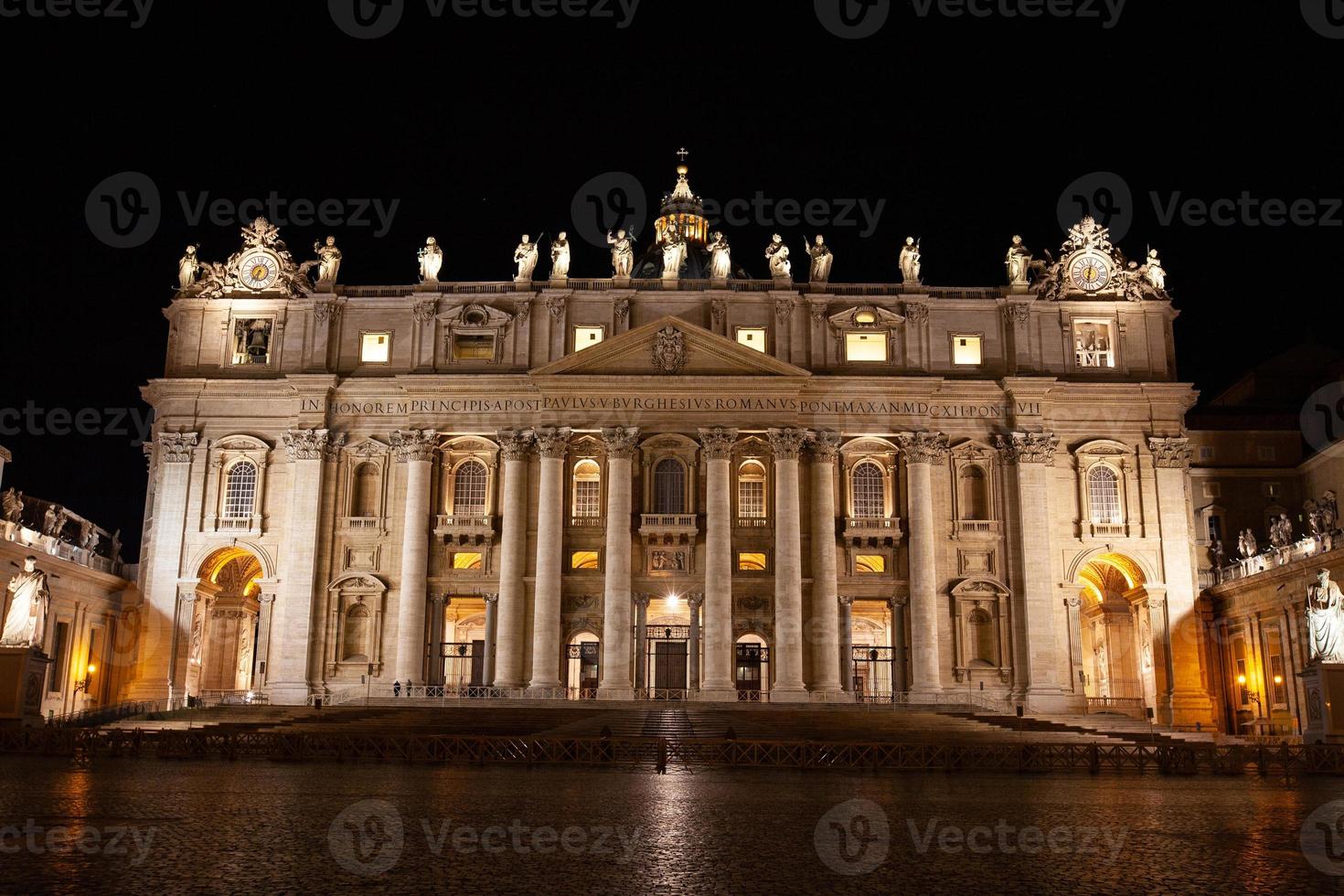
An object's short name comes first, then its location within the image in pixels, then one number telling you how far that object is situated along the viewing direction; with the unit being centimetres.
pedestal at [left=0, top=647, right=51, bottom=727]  3406
